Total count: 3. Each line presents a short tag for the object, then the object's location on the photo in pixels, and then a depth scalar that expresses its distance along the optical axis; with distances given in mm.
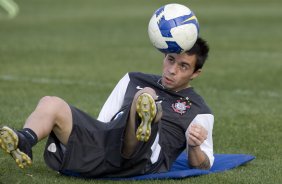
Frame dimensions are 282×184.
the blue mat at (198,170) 14031
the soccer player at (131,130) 12758
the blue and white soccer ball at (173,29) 14727
